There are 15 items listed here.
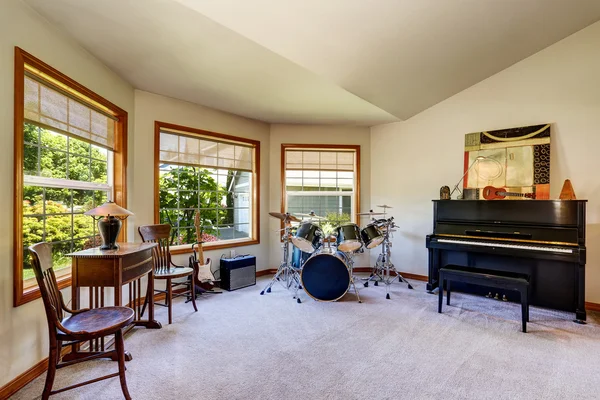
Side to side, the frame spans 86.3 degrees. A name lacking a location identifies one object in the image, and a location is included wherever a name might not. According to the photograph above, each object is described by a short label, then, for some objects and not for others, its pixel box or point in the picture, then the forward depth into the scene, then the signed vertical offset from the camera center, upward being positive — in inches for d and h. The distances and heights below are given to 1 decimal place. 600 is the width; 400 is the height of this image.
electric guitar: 154.4 -34.6
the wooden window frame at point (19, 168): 79.8 +7.0
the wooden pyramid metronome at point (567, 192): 130.7 +3.3
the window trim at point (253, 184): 151.6 +7.4
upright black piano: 124.5 -18.3
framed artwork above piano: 144.9 +18.2
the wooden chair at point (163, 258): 123.3 -25.9
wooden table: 88.9 -21.2
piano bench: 114.6 -31.0
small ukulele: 150.9 +3.0
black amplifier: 165.2 -39.8
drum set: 145.6 -26.3
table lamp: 94.9 -8.5
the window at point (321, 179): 204.7 +12.2
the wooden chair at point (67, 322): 70.8 -29.8
